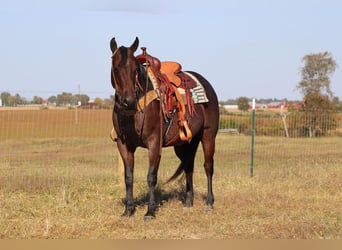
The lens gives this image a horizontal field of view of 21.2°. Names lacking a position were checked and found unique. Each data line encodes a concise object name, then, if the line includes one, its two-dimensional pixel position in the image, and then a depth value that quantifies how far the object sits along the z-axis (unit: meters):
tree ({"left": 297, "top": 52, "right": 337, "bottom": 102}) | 62.18
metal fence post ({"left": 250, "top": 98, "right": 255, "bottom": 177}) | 19.62
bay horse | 10.64
